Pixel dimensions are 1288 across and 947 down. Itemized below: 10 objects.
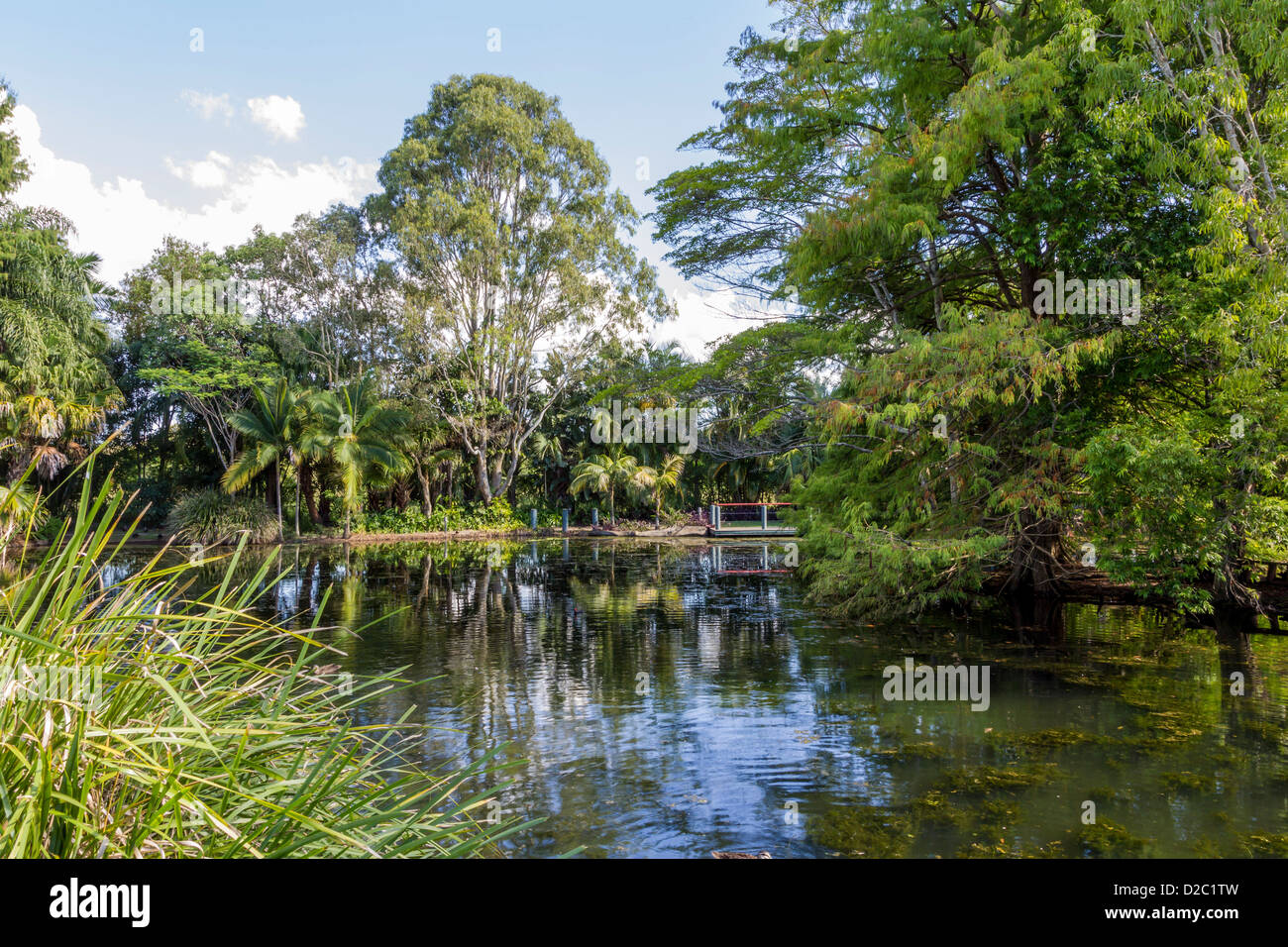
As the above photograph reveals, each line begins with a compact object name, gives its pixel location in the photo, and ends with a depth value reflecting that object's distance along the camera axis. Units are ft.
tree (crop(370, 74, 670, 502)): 84.53
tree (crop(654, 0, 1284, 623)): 23.84
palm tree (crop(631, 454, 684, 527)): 90.46
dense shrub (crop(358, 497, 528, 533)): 88.63
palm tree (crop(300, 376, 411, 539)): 77.46
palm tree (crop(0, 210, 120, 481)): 65.67
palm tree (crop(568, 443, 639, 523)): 90.43
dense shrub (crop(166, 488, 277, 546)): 73.15
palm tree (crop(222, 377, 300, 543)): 76.89
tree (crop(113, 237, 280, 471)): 80.33
